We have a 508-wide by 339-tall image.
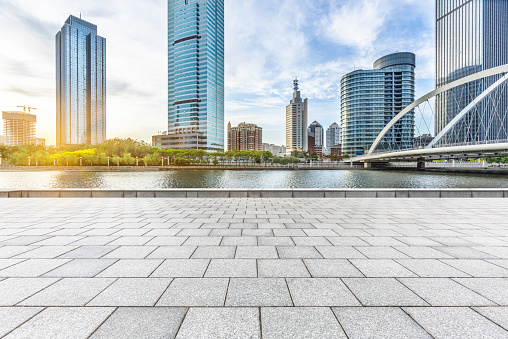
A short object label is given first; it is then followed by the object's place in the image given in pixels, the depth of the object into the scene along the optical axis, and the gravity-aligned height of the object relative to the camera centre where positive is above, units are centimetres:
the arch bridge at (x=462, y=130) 4683 +1166
